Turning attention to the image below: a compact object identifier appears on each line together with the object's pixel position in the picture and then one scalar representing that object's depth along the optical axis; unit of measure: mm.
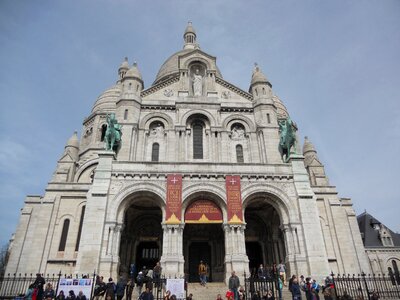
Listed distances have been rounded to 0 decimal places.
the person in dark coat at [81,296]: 13492
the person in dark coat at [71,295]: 13415
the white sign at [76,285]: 14195
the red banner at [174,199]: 19406
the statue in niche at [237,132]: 28172
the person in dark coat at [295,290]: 13533
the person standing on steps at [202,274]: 17781
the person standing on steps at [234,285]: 14969
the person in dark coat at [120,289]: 14031
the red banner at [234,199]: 19766
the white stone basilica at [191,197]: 19234
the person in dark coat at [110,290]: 13344
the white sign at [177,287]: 14562
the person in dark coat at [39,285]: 13773
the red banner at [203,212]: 20078
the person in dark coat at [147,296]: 11958
